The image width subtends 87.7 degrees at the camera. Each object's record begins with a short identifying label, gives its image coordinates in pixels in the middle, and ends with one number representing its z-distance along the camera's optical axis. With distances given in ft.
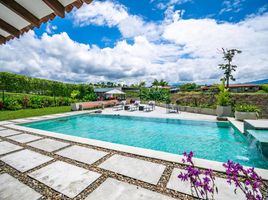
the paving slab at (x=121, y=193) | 7.45
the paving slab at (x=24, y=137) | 17.43
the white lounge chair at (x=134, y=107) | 53.47
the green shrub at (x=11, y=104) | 47.06
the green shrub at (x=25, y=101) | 51.60
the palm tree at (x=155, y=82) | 222.85
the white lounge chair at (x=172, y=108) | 47.29
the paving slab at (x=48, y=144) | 14.78
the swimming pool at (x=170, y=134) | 17.37
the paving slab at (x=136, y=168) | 9.35
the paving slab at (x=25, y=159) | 10.96
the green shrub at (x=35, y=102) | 54.15
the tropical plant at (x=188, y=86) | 171.56
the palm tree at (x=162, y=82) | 224.08
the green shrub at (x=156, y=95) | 86.04
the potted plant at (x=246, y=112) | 28.53
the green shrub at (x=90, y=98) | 67.27
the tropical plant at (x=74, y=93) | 83.67
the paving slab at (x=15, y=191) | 7.49
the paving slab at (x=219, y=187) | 7.47
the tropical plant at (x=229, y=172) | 4.43
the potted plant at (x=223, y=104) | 34.35
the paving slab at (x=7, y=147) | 14.15
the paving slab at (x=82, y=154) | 12.05
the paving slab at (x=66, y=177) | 8.25
